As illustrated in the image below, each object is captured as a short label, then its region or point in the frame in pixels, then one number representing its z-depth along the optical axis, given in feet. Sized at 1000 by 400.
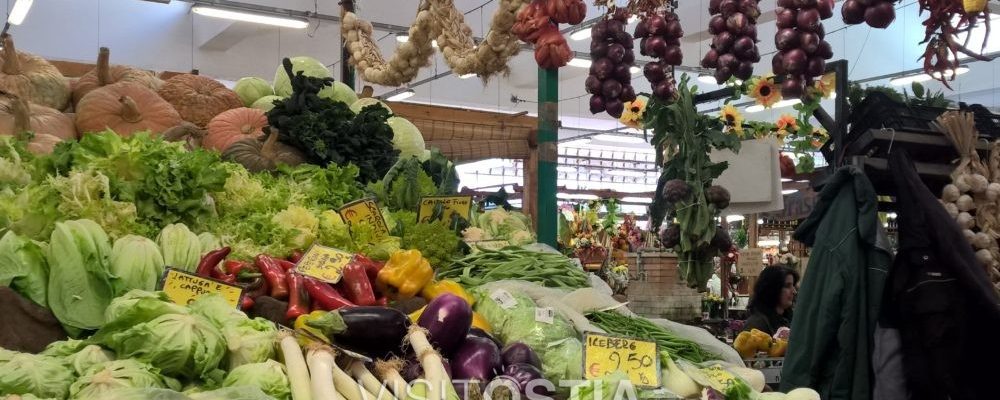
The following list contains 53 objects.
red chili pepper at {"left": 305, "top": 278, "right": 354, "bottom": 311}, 7.48
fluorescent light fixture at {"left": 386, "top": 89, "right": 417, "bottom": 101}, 55.77
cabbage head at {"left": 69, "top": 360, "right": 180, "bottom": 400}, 5.18
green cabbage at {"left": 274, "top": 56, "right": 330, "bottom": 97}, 15.01
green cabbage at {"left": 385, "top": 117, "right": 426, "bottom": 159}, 13.66
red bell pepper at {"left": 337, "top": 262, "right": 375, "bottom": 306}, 7.80
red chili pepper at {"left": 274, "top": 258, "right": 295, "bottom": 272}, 8.20
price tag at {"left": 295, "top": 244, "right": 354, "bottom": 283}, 7.93
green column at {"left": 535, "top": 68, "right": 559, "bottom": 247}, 11.76
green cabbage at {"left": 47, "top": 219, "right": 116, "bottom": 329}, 6.87
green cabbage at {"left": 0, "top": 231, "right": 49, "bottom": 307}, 6.91
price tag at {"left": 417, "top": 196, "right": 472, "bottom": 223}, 11.16
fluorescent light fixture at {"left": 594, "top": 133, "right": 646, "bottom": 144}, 79.92
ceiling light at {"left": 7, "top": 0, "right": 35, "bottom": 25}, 32.89
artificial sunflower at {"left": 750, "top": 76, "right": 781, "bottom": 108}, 17.75
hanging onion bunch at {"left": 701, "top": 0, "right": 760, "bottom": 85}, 13.69
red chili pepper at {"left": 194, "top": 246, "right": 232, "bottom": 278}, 7.74
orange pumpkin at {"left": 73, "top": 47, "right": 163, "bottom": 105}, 13.38
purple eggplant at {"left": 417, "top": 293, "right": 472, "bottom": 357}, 6.59
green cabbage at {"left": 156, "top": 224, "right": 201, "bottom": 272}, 7.92
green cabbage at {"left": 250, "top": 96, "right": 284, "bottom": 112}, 14.05
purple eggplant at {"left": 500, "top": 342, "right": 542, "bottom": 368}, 6.88
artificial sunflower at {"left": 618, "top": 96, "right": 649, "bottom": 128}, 19.44
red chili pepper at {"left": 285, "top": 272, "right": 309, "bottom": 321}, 7.36
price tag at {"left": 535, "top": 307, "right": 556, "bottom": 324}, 7.73
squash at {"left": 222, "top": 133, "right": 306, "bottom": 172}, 11.21
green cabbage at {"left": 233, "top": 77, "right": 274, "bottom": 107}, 14.87
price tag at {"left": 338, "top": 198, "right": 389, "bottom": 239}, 9.62
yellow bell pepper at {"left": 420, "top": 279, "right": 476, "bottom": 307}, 8.31
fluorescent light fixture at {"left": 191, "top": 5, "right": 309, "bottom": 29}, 36.42
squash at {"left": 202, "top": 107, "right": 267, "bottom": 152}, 12.28
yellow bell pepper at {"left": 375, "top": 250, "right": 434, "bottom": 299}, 8.13
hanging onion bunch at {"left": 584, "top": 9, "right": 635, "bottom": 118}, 13.82
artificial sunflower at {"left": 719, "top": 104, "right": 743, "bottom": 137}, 18.07
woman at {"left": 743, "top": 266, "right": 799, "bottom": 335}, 18.24
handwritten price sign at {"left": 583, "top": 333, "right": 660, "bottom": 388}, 6.75
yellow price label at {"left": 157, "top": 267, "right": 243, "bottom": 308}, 7.16
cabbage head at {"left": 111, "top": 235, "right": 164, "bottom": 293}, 7.30
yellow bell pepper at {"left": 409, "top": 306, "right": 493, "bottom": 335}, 7.63
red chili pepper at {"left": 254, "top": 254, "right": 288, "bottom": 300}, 7.71
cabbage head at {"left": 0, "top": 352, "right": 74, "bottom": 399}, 5.23
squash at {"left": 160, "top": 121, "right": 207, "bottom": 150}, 11.50
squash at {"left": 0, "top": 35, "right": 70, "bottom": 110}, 12.92
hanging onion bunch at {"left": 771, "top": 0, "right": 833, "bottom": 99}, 12.90
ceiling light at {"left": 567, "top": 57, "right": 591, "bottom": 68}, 48.11
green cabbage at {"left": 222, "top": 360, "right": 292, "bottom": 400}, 5.78
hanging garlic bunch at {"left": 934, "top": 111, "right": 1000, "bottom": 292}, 12.26
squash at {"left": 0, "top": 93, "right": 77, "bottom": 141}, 11.73
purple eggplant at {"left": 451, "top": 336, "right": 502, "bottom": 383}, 6.50
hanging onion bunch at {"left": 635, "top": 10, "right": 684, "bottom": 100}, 14.12
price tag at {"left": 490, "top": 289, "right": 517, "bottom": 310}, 8.00
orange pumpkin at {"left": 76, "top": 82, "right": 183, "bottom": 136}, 12.14
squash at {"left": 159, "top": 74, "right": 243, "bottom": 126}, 13.42
